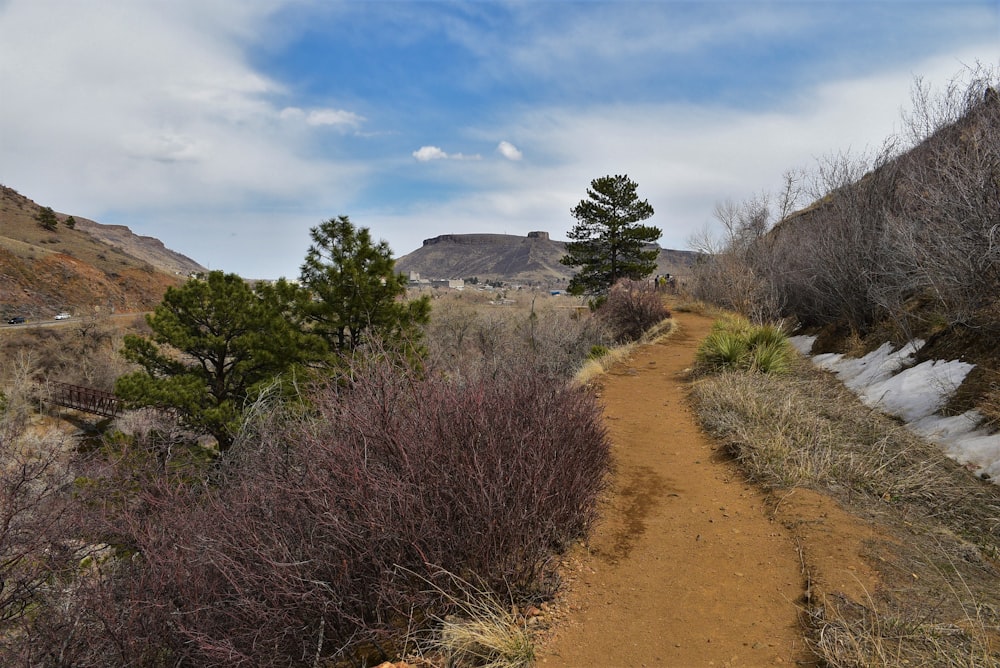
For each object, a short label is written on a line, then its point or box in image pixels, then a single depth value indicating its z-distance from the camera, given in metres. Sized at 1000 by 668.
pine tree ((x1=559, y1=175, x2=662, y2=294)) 30.33
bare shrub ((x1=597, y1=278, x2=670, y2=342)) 19.58
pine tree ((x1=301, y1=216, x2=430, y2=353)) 17.66
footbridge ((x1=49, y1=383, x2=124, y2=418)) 28.55
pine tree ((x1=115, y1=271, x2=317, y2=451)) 15.99
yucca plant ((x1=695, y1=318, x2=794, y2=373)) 9.50
